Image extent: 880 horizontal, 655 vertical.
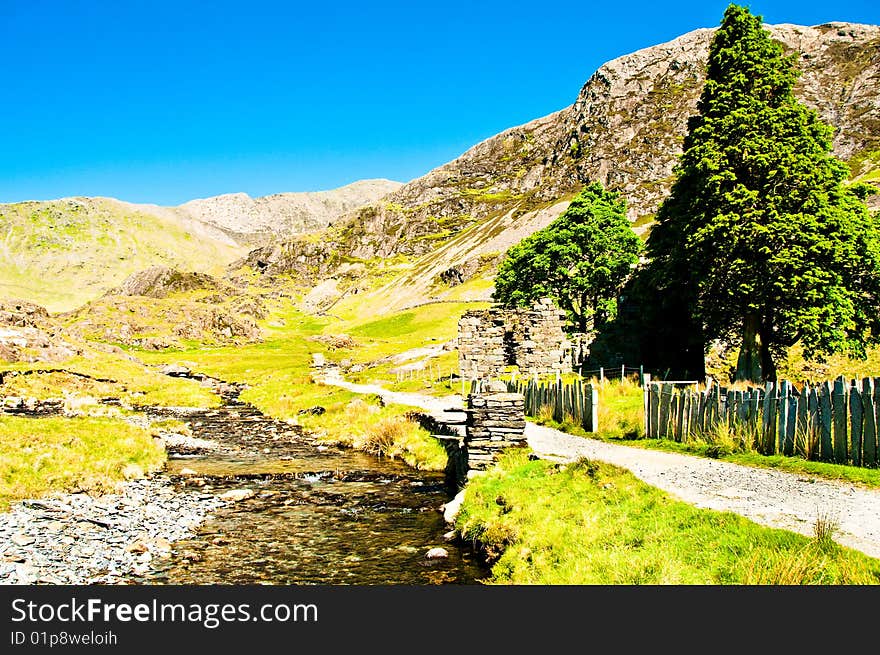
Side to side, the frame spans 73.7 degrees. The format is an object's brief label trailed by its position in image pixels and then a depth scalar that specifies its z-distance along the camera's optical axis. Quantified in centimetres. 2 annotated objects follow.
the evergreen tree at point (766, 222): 2859
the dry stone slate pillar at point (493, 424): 1872
